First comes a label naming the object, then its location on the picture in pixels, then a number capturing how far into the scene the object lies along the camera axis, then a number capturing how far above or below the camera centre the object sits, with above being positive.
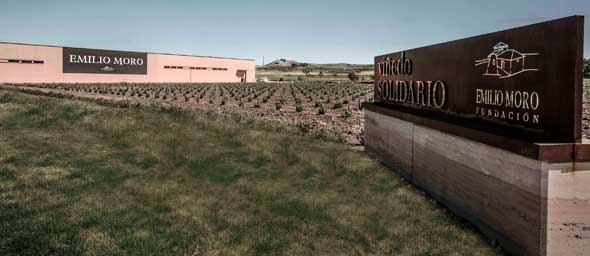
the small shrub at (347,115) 21.06 -0.42
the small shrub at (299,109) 24.21 -0.19
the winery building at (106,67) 58.28 +5.70
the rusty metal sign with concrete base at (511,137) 4.52 -0.36
